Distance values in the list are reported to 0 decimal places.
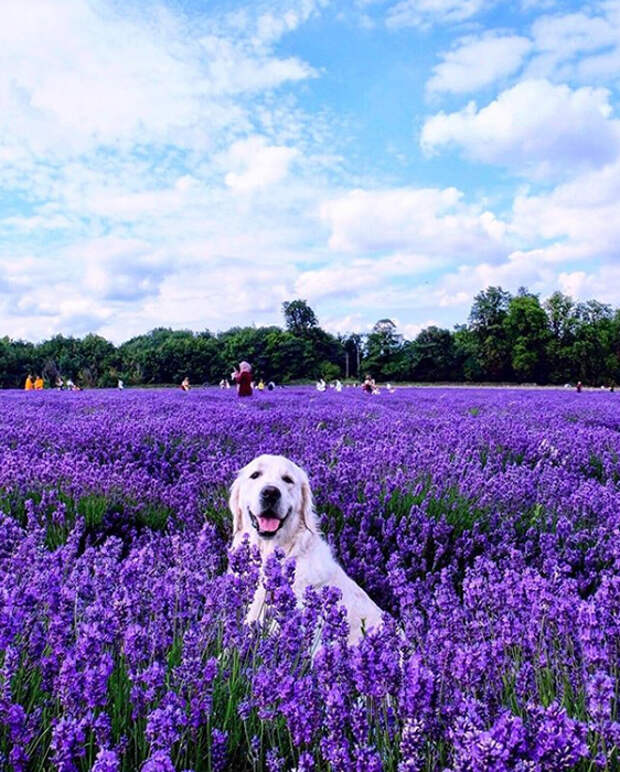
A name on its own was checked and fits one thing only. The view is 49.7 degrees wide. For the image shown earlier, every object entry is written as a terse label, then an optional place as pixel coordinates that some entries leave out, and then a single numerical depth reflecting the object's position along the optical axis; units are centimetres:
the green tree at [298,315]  7756
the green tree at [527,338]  6322
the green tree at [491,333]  6506
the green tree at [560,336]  6338
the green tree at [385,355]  6512
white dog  256
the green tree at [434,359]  6512
